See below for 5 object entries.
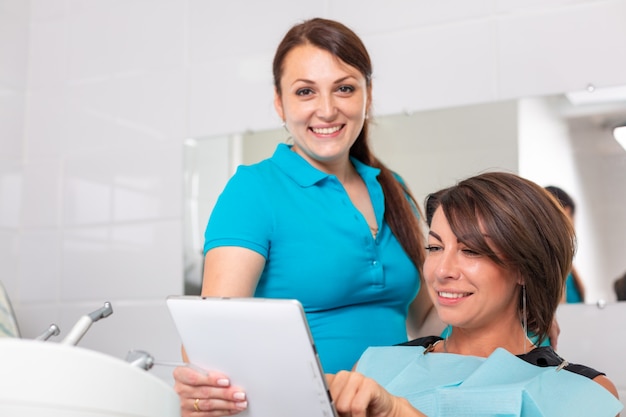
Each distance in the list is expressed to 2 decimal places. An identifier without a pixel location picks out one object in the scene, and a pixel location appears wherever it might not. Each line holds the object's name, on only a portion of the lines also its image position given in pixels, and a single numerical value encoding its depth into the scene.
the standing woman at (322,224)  1.48
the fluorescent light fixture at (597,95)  1.84
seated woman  1.24
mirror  1.82
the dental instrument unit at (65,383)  0.70
